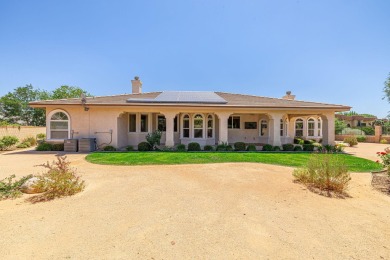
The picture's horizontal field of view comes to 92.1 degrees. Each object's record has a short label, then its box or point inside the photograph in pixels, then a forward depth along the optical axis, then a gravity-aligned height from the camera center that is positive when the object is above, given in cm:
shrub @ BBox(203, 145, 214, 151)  1408 -132
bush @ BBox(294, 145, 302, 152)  1460 -142
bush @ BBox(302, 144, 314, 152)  1460 -130
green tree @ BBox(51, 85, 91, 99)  4709 +970
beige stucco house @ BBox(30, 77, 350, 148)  1398 +106
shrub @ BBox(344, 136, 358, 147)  1903 -110
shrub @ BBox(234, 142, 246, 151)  1411 -118
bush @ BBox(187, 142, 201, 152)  1402 -124
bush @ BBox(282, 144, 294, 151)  1441 -128
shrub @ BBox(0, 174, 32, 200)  507 -168
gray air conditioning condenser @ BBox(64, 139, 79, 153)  1306 -101
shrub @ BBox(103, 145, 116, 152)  1336 -125
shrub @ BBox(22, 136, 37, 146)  1659 -87
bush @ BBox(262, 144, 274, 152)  1420 -127
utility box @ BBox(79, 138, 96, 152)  1314 -102
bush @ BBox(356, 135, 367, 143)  2442 -100
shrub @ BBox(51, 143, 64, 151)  1354 -120
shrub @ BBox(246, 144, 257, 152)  1415 -135
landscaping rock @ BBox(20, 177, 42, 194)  531 -162
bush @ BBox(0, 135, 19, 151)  1424 -87
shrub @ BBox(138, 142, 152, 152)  1373 -121
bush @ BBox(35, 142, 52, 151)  1345 -119
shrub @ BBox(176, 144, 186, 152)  1391 -124
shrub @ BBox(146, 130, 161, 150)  1372 -56
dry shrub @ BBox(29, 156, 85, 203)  500 -148
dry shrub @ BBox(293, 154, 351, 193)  584 -141
